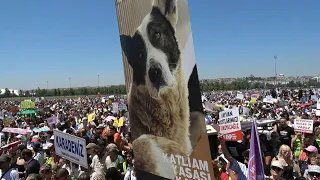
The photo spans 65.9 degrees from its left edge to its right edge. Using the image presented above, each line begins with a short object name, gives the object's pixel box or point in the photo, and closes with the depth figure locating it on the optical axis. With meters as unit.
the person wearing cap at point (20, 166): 5.39
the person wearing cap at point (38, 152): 5.67
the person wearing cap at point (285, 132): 7.41
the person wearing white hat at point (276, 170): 3.71
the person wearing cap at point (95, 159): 4.24
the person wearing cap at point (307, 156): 4.88
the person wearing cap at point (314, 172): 3.74
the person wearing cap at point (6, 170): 4.40
